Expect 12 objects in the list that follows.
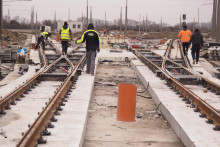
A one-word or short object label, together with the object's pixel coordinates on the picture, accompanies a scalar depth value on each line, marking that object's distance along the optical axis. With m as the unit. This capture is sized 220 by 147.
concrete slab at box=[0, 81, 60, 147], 10.18
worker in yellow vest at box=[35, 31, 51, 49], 40.05
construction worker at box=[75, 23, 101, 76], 22.93
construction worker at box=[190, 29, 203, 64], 32.38
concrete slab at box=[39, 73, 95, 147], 9.55
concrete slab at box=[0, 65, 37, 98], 17.71
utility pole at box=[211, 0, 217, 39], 70.80
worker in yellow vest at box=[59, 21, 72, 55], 31.66
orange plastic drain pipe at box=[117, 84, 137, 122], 13.03
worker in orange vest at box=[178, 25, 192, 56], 34.02
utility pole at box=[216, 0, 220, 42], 62.53
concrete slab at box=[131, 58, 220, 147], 9.94
